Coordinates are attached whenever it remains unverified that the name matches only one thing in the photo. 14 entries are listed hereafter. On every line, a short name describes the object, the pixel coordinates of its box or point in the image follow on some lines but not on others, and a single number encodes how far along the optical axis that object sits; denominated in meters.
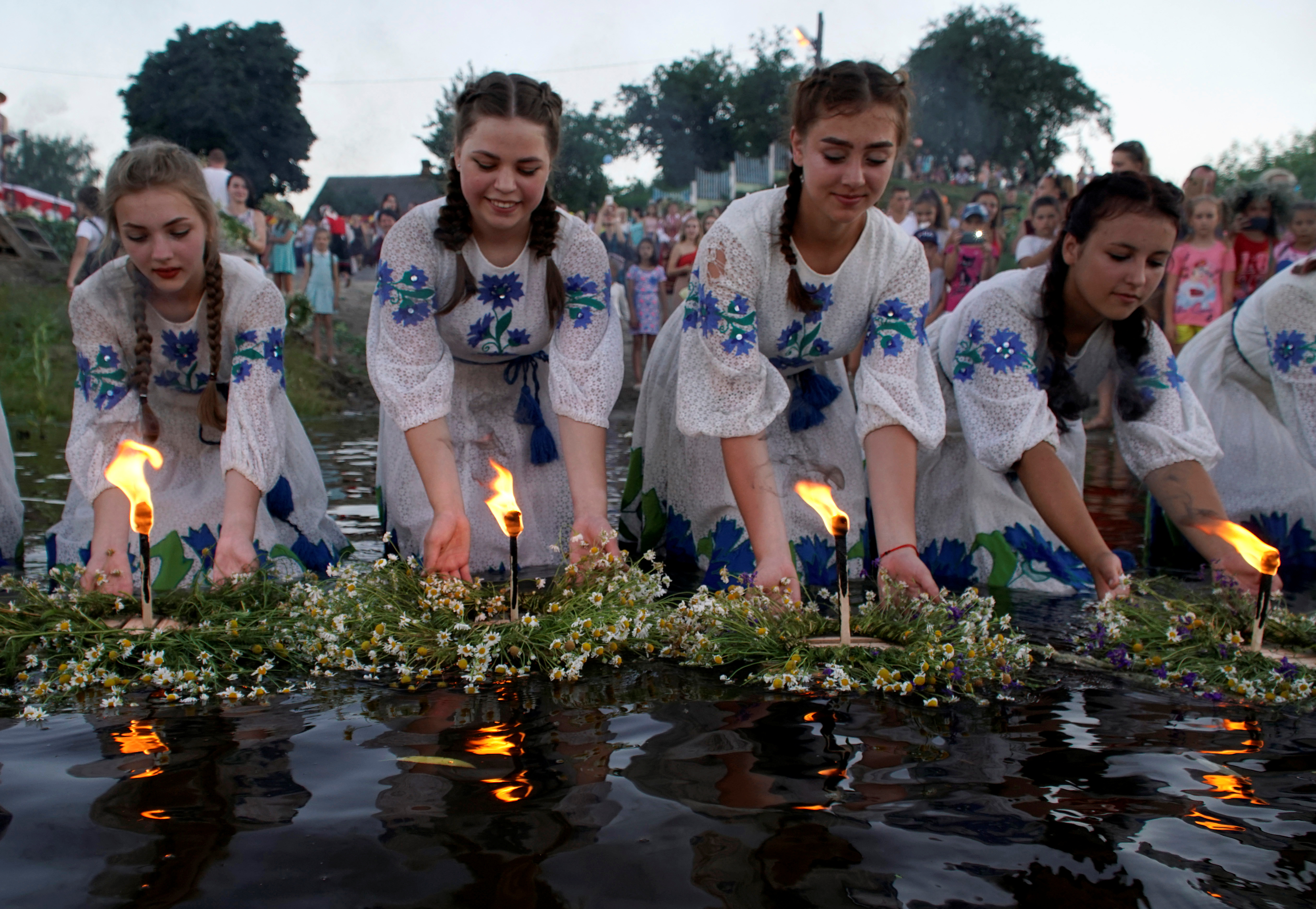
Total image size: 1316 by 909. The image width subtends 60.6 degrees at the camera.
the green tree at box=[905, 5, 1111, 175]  58.38
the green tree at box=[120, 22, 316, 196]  35.62
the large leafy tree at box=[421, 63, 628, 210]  46.03
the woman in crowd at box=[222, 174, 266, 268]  10.76
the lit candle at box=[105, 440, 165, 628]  2.57
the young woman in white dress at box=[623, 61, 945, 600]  3.34
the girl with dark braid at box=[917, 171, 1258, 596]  3.67
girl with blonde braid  3.56
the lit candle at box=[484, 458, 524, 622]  2.50
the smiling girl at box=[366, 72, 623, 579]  3.61
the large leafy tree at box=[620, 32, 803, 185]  55.00
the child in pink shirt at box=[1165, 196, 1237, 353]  8.52
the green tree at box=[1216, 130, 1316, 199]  32.57
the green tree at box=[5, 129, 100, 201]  91.69
